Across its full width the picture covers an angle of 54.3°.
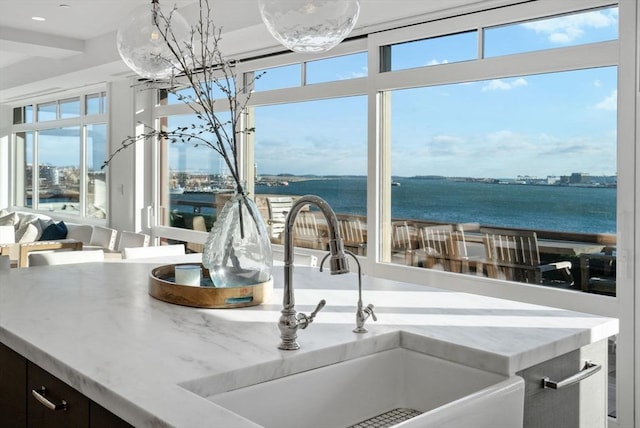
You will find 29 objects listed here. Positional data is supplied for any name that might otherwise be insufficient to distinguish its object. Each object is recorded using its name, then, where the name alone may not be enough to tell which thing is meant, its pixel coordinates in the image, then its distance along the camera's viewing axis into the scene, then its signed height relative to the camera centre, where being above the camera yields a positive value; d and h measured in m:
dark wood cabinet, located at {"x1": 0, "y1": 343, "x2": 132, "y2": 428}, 1.36 -0.49
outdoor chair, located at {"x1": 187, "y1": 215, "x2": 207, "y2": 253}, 6.67 -0.31
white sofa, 6.47 -0.46
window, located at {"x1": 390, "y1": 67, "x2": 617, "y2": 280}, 3.38 +0.26
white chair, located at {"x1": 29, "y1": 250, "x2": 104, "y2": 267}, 3.98 -0.39
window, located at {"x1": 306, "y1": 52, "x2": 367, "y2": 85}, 4.77 +1.04
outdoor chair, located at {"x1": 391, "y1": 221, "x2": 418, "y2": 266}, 4.44 -0.31
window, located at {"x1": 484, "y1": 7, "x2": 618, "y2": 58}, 3.31 +0.95
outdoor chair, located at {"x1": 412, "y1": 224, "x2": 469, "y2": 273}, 4.13 -0.34
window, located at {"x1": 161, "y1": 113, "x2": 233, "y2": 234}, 6.46 +0.19
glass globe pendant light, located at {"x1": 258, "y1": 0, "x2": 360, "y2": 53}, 1.88 +0.55
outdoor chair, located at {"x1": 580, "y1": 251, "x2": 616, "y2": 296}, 3.30 -0.39
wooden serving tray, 2.02 -0.32
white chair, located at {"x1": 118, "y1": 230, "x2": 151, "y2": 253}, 5.98 -0.41
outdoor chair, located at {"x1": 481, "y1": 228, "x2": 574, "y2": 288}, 3.55 -0.37
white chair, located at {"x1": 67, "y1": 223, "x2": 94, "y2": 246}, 7.36 -0.42
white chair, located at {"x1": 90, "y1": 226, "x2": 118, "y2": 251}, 6.84 -0.44
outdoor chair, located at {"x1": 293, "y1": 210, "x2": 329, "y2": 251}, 5.28 -0.30
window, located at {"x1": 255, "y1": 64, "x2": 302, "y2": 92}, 5.36 +1.07
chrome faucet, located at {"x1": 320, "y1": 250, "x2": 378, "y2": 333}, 1.71 -0.32
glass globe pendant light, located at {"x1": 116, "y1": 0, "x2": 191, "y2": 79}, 2.54 +0.66
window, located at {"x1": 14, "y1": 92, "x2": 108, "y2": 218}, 8.32 +0.62
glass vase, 2.06 -0.16
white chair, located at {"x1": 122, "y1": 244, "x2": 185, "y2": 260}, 3.63 -0.32
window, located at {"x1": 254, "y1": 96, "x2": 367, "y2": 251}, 4.84 +0.36
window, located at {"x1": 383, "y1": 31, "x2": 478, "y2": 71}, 3.99 +1.00
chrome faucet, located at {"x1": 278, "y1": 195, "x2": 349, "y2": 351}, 1.55 -0.24
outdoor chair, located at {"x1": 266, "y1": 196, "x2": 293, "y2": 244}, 5.70 -0.15
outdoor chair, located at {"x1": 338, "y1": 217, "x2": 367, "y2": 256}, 4.80 -0.28
